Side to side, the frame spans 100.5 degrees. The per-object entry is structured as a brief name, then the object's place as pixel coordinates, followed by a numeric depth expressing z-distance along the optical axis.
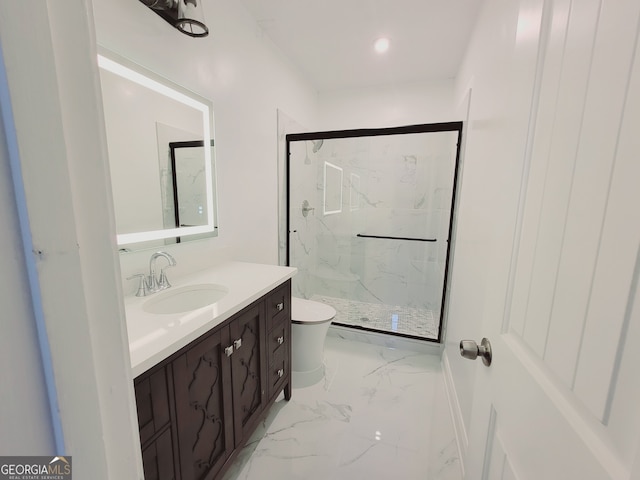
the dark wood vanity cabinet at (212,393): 0.78
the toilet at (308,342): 1.82
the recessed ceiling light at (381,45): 1.91
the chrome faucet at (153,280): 1.16
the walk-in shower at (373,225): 2.60
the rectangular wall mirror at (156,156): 1.09
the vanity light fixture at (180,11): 1.09
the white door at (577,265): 0.33
